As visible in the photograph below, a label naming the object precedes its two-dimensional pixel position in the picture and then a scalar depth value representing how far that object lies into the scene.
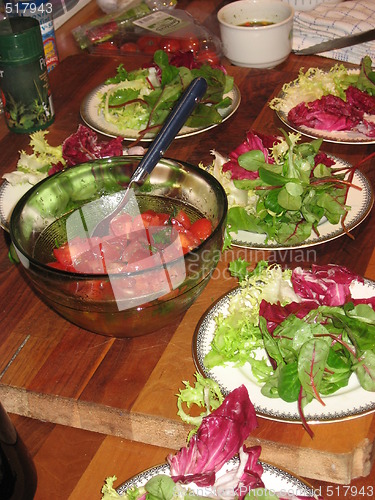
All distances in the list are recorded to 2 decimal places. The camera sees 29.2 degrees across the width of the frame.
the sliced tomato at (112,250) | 1.17
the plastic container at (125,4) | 2.77
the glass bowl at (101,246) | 1.09
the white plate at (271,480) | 0.96
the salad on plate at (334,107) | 1.76
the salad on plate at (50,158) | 1.55
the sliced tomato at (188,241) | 1.19
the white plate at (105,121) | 1.79
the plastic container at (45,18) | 2.21
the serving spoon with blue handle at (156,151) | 1.32
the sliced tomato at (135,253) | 1.16
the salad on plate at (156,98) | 1.80
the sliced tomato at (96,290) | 1.07
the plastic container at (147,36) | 2.40
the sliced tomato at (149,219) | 1.26
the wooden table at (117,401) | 1.04
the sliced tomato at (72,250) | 1.21
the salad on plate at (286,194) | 1.36
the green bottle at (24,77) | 1.79
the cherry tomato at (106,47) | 2.44
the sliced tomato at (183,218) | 1.31
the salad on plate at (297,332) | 1.03
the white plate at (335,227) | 1.36
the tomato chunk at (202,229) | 1.25
